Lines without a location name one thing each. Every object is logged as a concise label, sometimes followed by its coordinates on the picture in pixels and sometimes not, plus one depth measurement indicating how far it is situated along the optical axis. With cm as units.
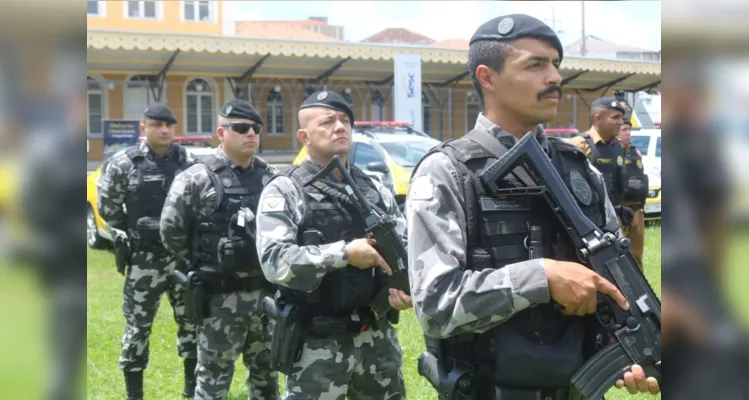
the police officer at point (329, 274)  332
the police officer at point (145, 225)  556
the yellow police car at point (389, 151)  1095
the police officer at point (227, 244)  462
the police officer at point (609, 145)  792
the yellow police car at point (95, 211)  1129
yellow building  2044
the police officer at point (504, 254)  197
